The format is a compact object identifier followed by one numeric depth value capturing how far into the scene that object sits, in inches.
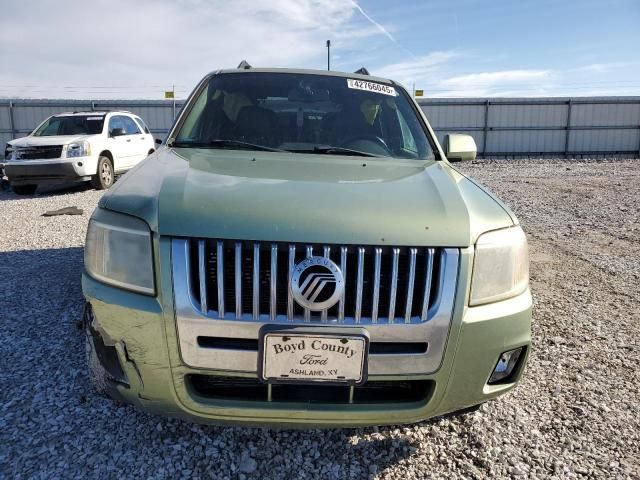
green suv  67.2
